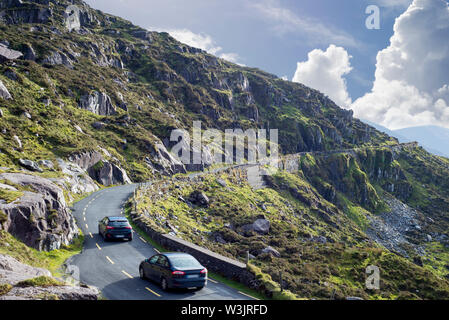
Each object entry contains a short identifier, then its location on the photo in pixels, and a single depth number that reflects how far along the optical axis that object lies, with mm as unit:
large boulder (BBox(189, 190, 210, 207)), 45219
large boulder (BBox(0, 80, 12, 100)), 47950
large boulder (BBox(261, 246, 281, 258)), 29959
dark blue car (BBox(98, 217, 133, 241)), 21953
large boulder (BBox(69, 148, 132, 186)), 45806
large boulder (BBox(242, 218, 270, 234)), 40034
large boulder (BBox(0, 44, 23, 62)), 65625
